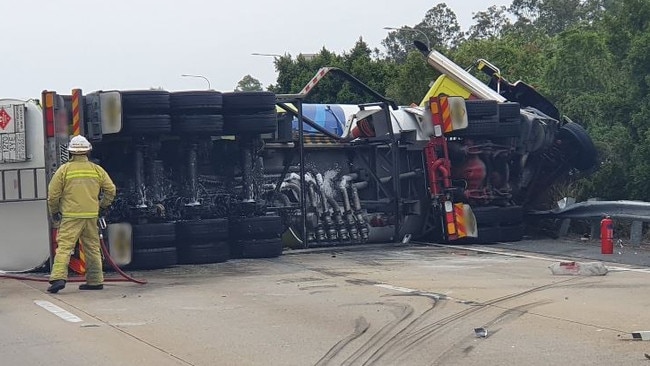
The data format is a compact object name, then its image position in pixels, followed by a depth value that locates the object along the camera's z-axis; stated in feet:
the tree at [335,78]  115.65
